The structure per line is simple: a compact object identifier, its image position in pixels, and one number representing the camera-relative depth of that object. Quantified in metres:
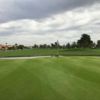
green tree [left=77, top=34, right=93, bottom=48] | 68.38
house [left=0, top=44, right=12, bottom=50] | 98.05
